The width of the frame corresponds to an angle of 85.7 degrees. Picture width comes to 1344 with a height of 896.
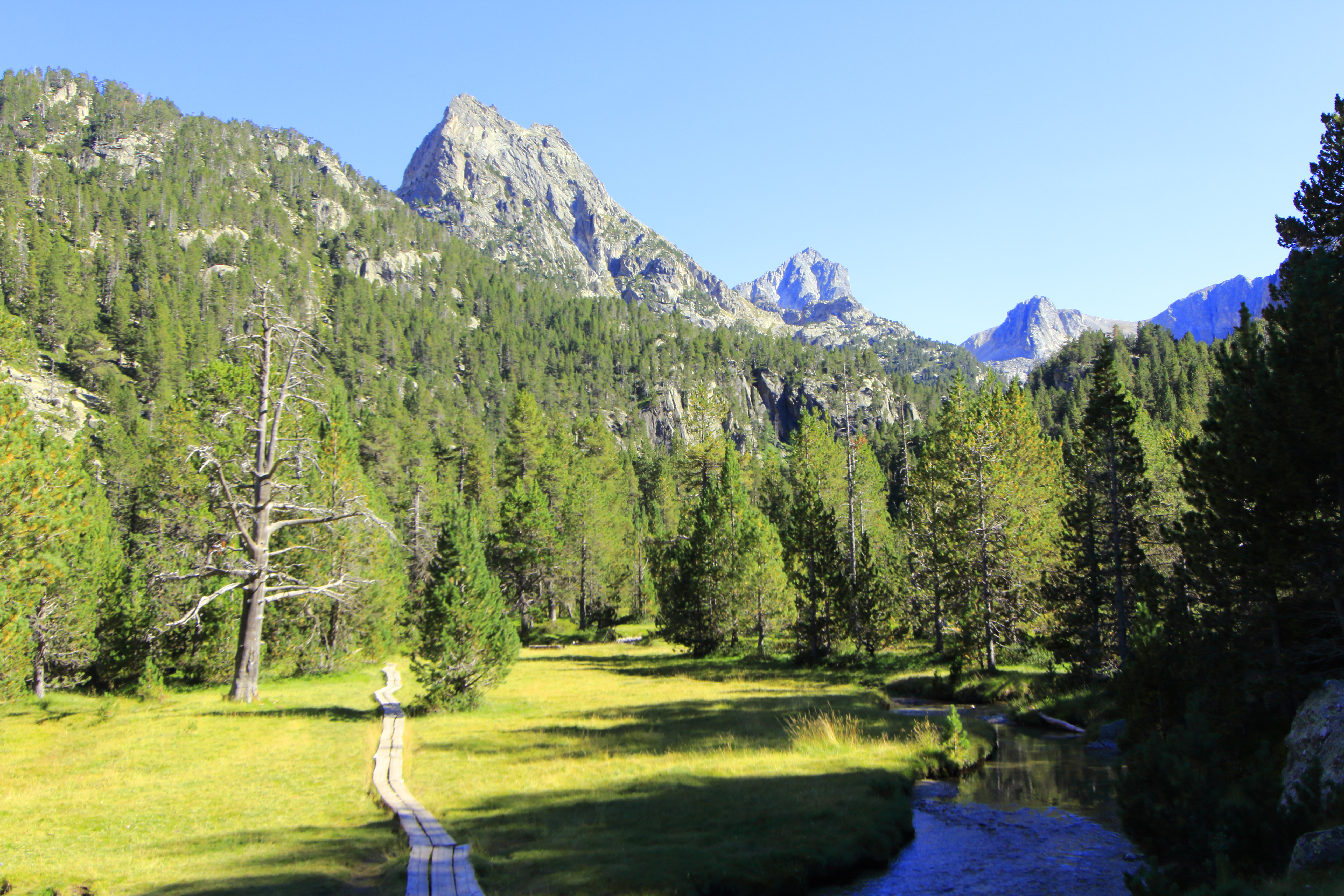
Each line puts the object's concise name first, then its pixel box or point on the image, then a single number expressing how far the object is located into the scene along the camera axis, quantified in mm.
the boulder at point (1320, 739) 9875
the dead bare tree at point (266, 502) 25016
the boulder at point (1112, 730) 21312
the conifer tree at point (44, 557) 18219
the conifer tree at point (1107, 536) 29078
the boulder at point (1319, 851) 7859
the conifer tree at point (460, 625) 22766
